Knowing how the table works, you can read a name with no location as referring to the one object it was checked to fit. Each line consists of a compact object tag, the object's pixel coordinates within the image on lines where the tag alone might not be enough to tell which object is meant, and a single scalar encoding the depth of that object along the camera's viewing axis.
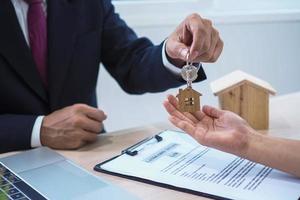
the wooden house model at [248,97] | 1.00
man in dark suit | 0.94
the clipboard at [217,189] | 0.64
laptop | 0.68
